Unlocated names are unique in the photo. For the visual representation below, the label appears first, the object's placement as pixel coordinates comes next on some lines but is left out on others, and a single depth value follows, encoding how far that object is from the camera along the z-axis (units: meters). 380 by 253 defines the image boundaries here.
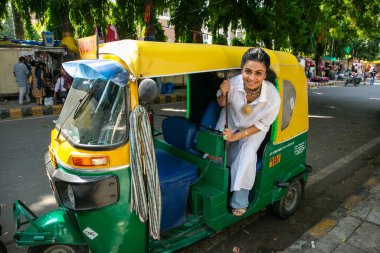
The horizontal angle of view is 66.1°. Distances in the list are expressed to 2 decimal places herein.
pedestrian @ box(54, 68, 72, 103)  10.12
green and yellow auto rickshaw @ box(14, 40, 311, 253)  2.04
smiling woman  2.60
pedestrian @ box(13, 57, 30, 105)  10.74
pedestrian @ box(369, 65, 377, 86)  25.16
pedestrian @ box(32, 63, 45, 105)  10.74
